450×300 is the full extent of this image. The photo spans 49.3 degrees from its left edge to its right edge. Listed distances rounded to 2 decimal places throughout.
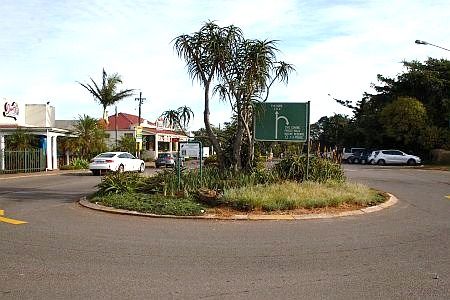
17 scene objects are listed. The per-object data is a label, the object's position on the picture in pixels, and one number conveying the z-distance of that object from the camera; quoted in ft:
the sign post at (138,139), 136.15
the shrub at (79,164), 114.12
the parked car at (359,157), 170.87
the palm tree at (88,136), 122.11
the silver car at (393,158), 148.46
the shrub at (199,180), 45.32
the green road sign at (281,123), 51.85
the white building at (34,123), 106.22
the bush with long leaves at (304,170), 51.16
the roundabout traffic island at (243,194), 37.76
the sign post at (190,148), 52.47
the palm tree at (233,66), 47.88
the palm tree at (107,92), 142.78
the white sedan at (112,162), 91.09
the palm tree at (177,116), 51.44
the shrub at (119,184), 45.98
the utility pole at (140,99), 180.55
